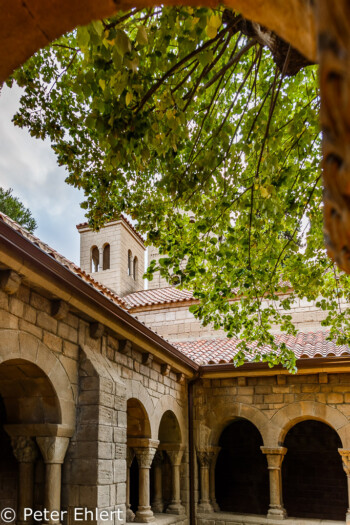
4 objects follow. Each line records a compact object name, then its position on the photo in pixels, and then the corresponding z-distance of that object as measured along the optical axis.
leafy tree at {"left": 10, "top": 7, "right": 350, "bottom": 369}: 3.44
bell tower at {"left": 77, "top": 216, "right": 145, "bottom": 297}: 16.17
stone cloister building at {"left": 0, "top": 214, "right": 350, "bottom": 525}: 4.89
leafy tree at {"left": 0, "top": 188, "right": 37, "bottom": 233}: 22.31
